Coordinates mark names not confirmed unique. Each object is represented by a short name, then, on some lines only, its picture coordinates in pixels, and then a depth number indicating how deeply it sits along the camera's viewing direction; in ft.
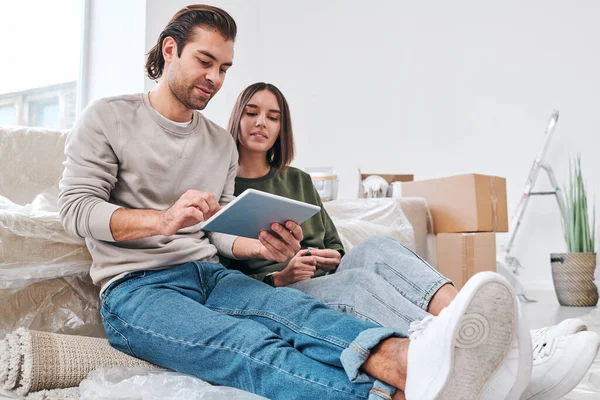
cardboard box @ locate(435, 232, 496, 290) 7.89
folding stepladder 11.33
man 2.48
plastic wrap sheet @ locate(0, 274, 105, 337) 4.01
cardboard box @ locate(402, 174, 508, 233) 8.02
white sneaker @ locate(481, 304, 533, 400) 2.52
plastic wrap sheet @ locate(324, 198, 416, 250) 7.64
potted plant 9.61
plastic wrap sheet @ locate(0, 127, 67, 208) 5.16
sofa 3.99
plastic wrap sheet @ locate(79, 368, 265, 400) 3.06
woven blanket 3.34
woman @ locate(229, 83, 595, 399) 3.28
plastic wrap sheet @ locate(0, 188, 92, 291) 3.95
